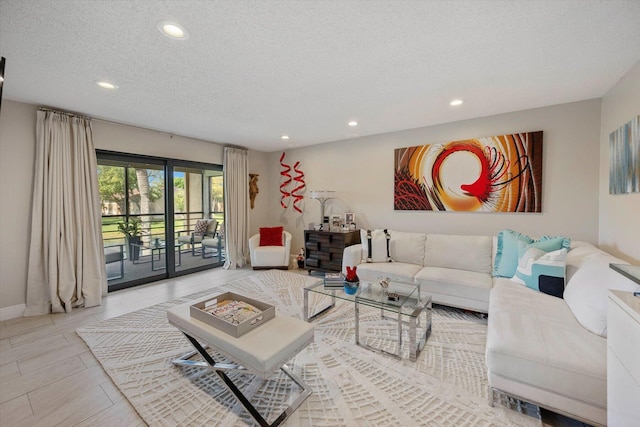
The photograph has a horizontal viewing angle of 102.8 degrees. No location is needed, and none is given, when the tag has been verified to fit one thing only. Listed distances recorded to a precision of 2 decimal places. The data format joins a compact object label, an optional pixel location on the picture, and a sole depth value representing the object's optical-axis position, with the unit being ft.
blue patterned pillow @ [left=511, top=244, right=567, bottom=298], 7.37
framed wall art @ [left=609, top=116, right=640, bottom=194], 6.43
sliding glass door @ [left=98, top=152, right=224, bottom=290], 12.33
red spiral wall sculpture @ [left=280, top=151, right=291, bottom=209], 17.93
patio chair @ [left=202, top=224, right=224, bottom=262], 16.28
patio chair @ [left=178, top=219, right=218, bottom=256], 15.18
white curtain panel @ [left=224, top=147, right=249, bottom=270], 16.14
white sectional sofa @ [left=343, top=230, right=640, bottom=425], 4.42
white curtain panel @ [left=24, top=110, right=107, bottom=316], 9.59
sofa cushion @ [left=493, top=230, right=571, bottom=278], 8.32
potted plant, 12.71
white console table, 3.13
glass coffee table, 6.76
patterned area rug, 5.01
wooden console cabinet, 13.88
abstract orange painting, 10.21
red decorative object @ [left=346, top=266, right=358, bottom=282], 8.62
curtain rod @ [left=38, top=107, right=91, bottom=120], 9.71
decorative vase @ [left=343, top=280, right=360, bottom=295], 8.21
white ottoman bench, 4.63
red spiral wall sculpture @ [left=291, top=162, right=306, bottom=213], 17.22
